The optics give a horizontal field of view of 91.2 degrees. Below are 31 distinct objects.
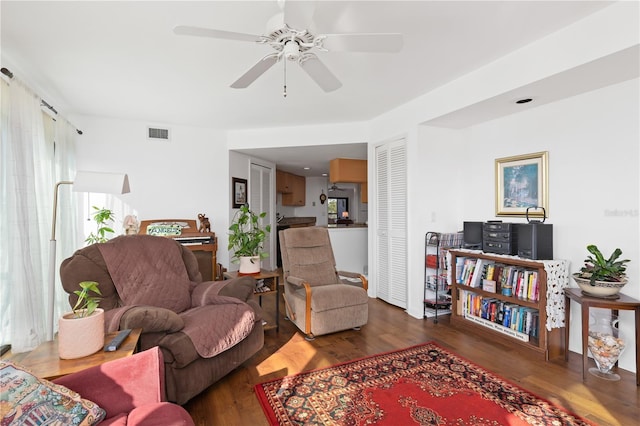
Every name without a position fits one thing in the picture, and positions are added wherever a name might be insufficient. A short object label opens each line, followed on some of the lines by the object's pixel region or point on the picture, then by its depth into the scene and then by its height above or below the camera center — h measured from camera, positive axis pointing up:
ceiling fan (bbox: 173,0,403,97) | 1.52 +0.93
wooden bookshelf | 2.56 -0.98
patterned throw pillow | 0.96 -0.63
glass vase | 2.23 -0.94
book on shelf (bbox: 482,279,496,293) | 2.99 -0.70
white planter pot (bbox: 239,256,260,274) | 3.10 -0.51
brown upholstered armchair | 1.83 -0.64
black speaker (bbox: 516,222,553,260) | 2.65 -0.24
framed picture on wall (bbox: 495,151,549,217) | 2.92 +0.28
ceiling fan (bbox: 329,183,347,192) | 8.42 +0.69
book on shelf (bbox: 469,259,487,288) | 3.15 -0.61
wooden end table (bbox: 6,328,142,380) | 1.30 -0.65
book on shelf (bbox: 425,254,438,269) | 3.56 -0.56
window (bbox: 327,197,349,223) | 8.97 +0.14
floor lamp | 1.90 +0.18
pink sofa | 1.20 -0.72
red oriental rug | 1.82 -1.19
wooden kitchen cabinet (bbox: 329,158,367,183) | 5.55 +0.76
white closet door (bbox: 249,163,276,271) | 5.70 +0.32
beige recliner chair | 2.95 -0.76
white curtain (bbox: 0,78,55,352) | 2.39 -0.07
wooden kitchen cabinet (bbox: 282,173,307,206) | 7.84 +0.48
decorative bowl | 2.21 -0.54
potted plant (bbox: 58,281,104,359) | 1.41 -0.54
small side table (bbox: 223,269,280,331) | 3.03 -0.68
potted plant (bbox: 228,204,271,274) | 3.10 -0.33
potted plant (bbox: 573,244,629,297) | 2.22 -0.46
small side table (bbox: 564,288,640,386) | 2.17 -0.65
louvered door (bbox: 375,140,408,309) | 3.84 -0.13
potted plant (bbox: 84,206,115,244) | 2.93 -0.03
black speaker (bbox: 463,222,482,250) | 3.31 -0.24
